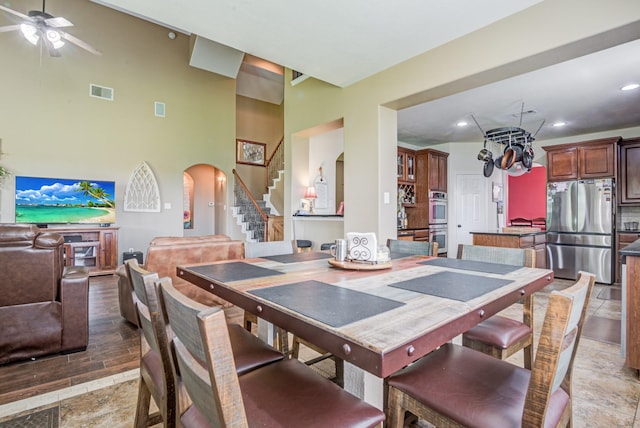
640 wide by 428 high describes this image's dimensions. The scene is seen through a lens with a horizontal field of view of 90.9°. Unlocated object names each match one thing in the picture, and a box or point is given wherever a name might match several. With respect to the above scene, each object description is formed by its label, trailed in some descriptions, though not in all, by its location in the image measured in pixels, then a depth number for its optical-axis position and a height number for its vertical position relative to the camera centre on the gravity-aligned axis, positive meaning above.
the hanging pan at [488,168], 5.45 +0.87
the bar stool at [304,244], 5.41 -0.47
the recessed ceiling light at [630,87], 3.98 +1.67
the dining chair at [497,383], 0.82 -0.59
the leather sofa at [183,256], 3.21 -0.44
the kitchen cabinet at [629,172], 5.33 +0.78
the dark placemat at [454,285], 1.20 -0.29
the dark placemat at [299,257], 2.07 -0.28
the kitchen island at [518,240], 4.82 -0.36
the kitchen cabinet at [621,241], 5.14 -0.39
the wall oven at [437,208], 6.79 +0.20
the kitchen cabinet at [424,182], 6.75 +0.76
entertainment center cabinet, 5.48 -0.56
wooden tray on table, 1.70 -0.27
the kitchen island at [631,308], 2.19 -0.64
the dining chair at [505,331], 1.61 -0.61
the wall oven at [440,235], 6.84 -0.40
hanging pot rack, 4.93 +1.07
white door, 7.45 +0.28
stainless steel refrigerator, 5.26 -0.18
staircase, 7.07 +0.20
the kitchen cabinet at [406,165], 6.50 +1.10
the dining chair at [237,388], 0.69 -0.59
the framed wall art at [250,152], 9.29 +1.95
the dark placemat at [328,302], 0.96 -0.30
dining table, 0.82 -0.30
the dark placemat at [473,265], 1.68 -0.28
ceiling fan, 3.76 +2.34
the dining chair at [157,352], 1.07 -0.58
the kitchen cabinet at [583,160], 5.28 +1.01
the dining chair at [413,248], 2.36 -0.24
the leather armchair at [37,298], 2.34 -0.63
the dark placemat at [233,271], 1.54 -0.29
